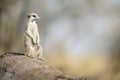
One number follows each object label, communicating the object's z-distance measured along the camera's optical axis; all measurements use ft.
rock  83.71
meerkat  88.94
